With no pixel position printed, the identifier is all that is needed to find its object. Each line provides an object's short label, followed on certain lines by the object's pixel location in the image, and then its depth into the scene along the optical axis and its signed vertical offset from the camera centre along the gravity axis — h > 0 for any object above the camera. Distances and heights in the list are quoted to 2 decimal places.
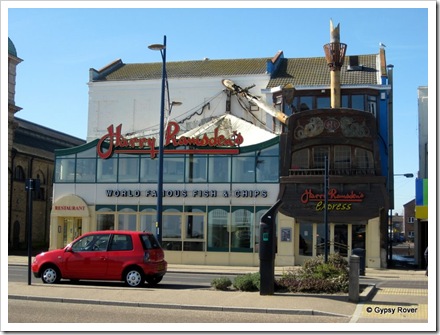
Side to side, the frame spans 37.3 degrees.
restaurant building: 34.38 +1.52
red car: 19.25 -1.44
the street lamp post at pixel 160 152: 24.94 +2.46
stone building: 49.91 +3.32
